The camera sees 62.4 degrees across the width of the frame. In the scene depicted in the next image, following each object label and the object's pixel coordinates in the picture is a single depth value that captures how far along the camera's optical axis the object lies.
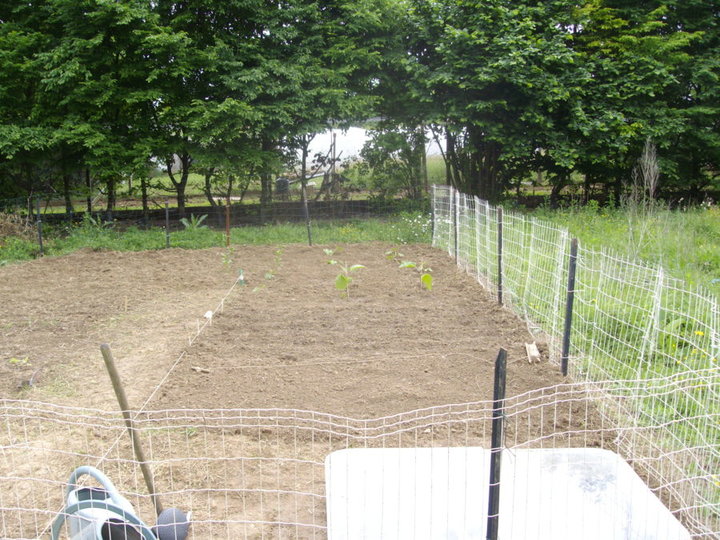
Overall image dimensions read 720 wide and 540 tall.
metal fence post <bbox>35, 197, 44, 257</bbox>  9.47
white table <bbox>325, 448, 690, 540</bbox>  2.63
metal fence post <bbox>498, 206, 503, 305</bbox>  6.05
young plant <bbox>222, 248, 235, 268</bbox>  8.74
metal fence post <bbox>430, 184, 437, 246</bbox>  10.36
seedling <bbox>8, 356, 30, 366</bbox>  4.93
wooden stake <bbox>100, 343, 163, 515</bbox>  2.55
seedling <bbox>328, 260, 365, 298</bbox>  6.58
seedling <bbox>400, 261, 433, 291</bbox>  6.70
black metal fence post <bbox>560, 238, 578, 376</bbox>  4.22
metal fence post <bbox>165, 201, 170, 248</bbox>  10.16
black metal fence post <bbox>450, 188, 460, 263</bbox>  8.06
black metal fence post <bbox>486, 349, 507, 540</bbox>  2.25
